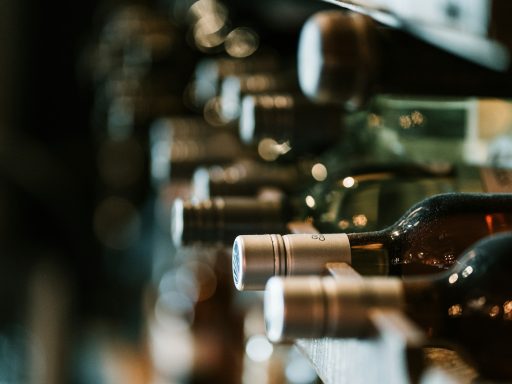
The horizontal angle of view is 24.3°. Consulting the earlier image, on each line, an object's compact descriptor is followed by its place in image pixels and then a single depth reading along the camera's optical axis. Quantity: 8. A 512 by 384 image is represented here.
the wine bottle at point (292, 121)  0.86
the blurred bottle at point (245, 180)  0.83
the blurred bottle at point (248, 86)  1.00
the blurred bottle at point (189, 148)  1.01
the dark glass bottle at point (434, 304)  0.48
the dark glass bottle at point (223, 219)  0.72
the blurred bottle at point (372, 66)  0.77
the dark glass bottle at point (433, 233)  0.60
